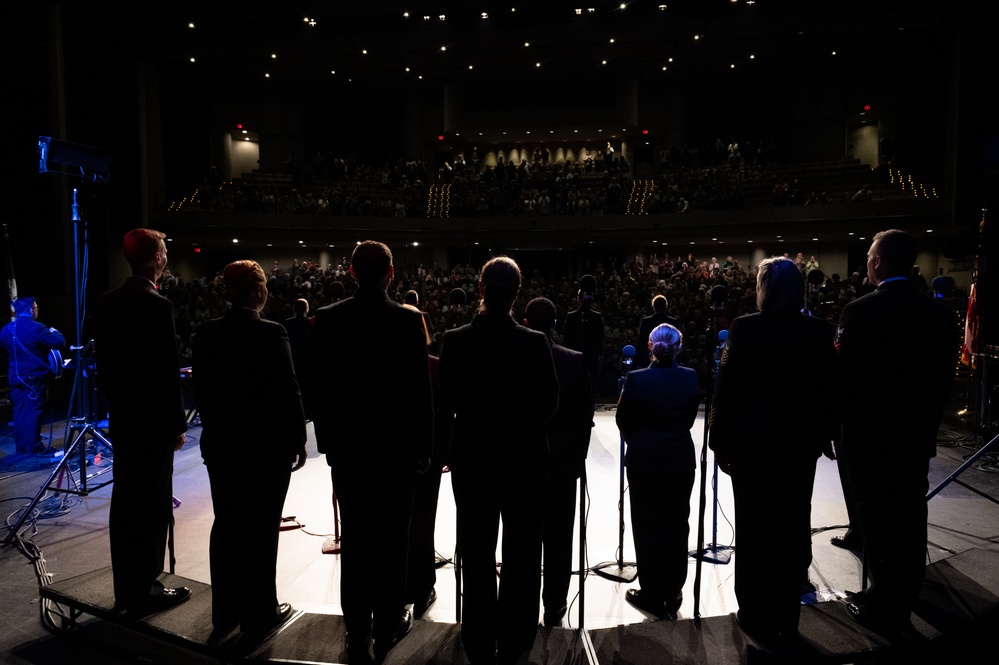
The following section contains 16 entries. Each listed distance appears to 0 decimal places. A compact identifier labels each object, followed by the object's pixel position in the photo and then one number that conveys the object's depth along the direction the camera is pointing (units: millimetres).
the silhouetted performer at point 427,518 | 3062
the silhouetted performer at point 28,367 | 6125
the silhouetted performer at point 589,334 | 6230
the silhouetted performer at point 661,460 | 3000
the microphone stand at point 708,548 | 2811
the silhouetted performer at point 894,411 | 2607
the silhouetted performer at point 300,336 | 7035
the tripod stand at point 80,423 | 4382
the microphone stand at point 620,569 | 3527
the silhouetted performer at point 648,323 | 6672
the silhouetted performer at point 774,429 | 2496
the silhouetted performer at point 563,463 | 2873
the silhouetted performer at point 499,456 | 2355
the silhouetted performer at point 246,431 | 2545
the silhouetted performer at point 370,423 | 2396
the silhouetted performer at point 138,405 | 2754
